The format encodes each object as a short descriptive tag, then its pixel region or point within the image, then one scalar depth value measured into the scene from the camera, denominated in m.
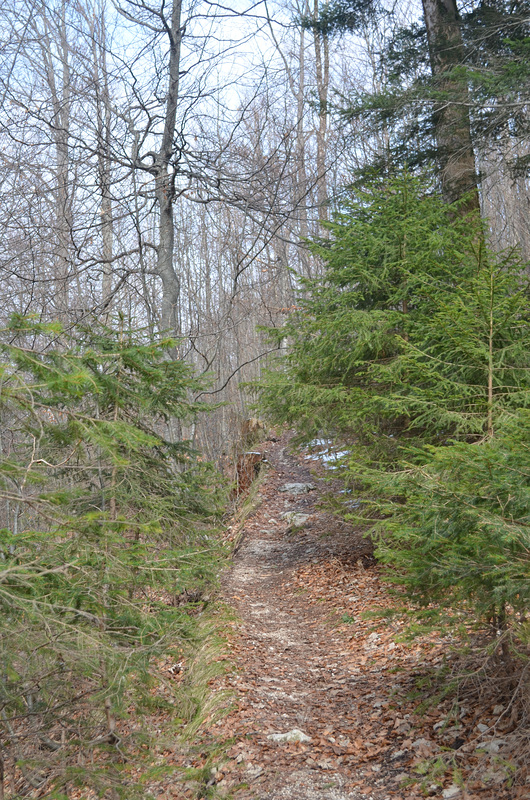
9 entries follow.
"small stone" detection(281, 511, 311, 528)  10.95
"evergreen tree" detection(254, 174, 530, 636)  3.05
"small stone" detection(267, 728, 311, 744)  4.38
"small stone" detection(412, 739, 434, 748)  3.89
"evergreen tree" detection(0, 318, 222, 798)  2.77
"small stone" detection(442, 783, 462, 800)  3.34
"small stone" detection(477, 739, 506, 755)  3.46
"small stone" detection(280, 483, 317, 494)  13.06
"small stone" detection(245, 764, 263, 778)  4.03
